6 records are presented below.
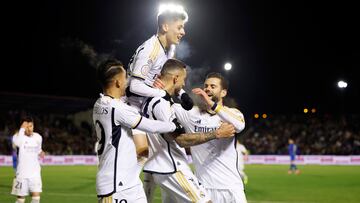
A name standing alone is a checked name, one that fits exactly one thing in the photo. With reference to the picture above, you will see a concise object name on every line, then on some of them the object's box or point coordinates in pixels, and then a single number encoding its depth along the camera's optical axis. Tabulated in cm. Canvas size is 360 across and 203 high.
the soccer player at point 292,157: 3331
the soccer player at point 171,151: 663
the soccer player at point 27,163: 1364
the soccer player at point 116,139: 599
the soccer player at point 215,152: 749
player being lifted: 684
